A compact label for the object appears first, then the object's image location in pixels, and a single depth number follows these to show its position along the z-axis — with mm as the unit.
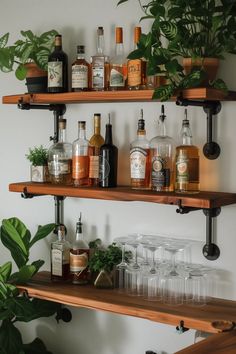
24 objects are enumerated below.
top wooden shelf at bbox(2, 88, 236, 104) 2107
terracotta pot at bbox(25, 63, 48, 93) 2615
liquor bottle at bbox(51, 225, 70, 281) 2596
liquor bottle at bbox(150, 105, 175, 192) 2295
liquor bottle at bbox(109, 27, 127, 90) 2377
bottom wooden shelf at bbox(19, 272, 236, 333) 2088
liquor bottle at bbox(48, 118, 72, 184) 2568
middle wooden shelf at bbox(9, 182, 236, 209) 2121
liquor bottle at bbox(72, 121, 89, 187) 2504
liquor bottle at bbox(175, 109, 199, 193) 2232
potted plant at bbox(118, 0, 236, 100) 2115
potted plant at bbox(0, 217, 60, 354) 2523
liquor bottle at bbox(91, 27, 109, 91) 2430
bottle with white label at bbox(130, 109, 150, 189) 2354
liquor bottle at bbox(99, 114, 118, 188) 2459
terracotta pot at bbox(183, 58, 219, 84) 2178
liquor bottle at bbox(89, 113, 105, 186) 2492
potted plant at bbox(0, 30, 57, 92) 2617
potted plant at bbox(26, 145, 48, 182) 2648
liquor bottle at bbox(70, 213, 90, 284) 2545
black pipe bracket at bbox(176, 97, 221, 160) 2281
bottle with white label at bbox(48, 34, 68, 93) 2545
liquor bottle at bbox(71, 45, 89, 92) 2480
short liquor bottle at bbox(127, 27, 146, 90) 2311
